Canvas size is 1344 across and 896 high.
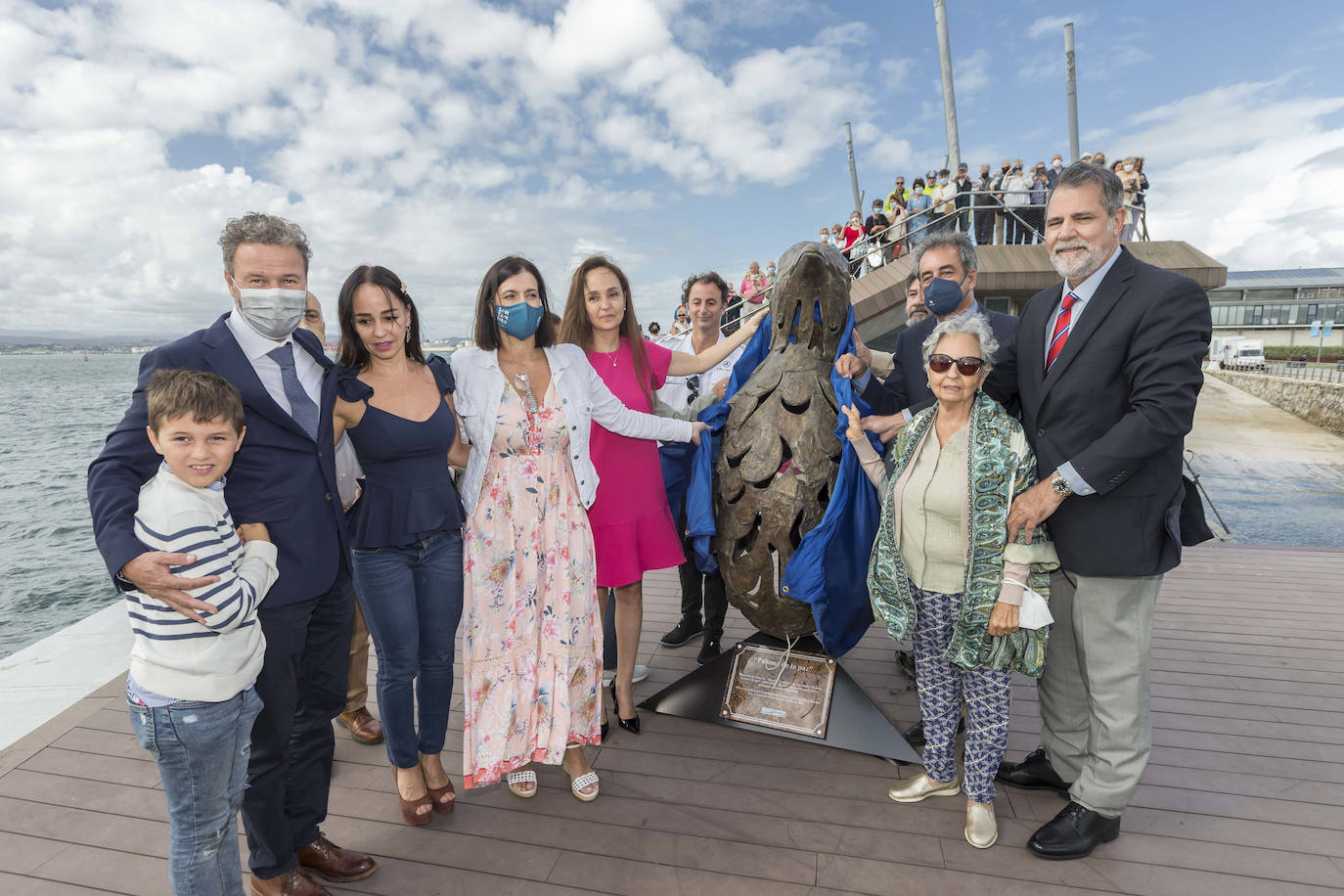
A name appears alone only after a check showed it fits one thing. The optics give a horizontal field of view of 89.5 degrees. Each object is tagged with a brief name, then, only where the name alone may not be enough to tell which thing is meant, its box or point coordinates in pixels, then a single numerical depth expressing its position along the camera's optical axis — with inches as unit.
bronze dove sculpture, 110.4
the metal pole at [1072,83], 591.2
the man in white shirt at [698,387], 161.8
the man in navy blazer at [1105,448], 82.2
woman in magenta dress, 117.5
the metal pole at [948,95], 512.4
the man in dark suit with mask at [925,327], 114.0
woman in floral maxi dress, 102.3
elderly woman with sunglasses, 89.0
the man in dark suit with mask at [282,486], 74.9
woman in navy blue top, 91.3
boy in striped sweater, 65.0
